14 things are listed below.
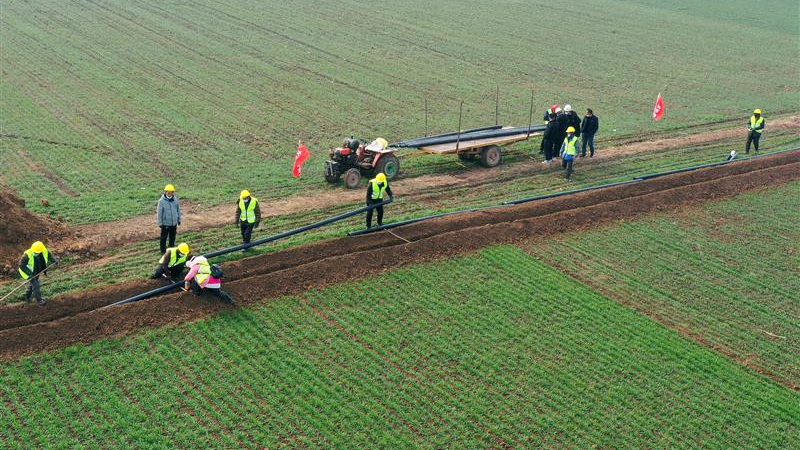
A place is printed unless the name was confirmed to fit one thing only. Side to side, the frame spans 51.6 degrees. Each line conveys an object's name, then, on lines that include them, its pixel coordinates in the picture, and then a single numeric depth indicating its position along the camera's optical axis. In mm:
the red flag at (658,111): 31284
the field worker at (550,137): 26594
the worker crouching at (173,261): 17203
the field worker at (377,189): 20406
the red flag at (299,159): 22875
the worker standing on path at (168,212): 18266
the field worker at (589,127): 27281
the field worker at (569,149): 25359
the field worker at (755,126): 28688
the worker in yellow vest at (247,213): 18641
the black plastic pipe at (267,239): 16844
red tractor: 23969
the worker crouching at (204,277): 16797
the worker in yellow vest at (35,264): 15969
